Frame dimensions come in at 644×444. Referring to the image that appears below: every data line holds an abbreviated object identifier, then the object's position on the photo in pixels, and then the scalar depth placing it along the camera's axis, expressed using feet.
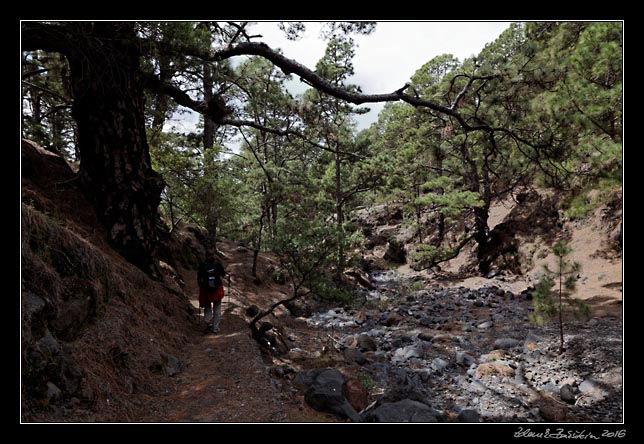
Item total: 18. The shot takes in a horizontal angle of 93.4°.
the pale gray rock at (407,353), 22.95
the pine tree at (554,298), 18.04
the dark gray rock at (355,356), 21.91
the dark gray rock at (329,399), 13.57
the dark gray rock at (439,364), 21.03
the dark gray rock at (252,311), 28.98
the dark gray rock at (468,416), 14.49
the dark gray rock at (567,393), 15.64
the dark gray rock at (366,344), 25.29
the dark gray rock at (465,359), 21.32
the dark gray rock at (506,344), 22.93
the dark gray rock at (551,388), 16.59
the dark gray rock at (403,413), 13.14
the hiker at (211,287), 21.85
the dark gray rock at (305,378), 15.94
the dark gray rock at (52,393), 9.22
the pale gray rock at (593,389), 15.24
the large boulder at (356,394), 15.08
